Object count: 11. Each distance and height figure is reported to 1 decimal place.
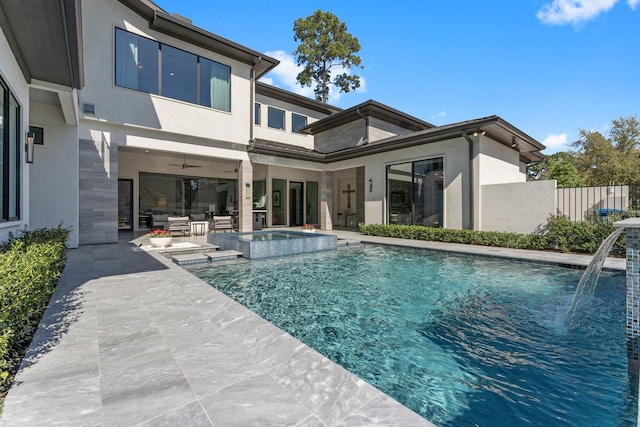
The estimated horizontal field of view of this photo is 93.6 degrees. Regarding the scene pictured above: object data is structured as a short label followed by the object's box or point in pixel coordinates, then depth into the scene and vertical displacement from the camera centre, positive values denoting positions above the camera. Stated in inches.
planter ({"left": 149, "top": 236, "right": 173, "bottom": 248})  345.4 -34.8
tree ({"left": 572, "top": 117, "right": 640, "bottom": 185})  896.3 +207.8
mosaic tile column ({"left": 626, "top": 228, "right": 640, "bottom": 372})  103.5 -28.9
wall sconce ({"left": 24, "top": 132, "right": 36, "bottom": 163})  232.5 +49.7
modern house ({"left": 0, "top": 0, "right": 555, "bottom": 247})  223.1 +102.6
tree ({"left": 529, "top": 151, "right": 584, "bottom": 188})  883.4 +128.5
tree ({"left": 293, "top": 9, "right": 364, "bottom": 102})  1008.2 +543.2
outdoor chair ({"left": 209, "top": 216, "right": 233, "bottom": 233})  504.7 -20.6
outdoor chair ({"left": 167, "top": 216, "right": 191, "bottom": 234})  474.3 -20.1
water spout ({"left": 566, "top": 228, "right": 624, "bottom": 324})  177.0 -52.8
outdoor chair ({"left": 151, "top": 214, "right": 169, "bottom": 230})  557.3 -17.8
